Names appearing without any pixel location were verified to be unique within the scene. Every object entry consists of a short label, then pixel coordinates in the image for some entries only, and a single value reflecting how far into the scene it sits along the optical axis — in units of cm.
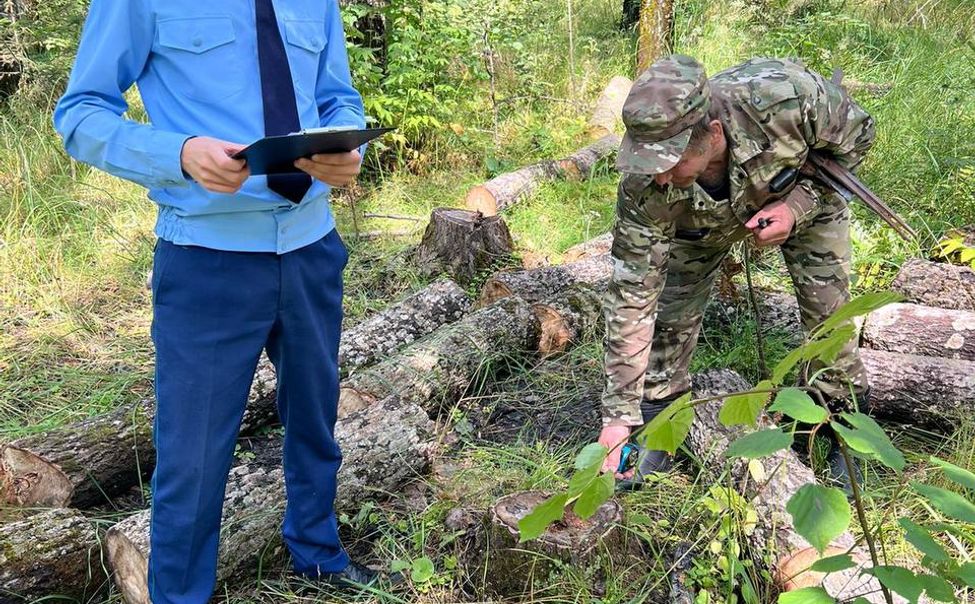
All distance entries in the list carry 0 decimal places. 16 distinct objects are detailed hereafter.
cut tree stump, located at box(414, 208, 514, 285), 468
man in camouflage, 252
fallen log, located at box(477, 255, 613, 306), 428
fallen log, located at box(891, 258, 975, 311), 375
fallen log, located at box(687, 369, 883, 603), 210
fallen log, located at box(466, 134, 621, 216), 573
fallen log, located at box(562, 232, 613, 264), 486
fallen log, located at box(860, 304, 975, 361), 340
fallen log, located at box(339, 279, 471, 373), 371
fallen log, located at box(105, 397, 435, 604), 236
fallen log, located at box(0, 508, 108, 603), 231
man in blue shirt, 168
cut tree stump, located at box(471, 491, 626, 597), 205
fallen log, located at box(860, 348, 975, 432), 304
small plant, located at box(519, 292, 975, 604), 97
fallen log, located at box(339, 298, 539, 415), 336
